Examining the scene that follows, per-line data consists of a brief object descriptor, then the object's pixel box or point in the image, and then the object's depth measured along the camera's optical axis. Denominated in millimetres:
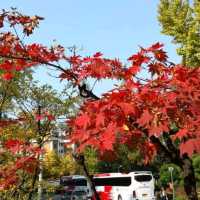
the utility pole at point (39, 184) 12223
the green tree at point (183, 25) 21828
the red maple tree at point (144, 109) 3779
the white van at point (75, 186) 46438
